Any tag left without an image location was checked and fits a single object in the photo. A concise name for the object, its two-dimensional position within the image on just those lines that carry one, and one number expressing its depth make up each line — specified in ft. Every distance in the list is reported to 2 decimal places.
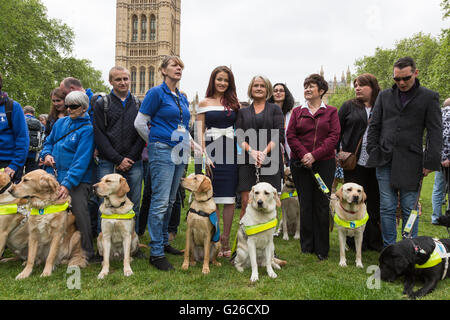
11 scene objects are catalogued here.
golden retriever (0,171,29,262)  13.82
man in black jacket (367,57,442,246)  13.66
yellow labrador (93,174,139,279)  13.46
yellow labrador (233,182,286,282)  13.46
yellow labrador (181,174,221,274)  14.53
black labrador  12.26
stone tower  253.03
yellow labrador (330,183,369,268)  14.99
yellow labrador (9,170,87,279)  13.08
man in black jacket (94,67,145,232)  14.64
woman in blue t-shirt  14.21
